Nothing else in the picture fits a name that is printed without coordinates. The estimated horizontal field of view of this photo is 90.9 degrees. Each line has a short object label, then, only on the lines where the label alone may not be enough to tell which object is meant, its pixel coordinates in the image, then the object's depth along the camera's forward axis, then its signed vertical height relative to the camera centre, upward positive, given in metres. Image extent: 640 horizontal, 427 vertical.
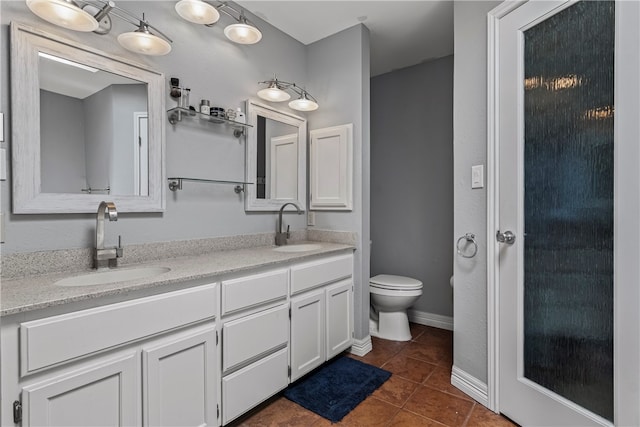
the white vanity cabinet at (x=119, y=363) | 0.94 -0.53
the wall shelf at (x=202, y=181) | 1.79 +0.18
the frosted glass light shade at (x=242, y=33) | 1.84 +1.05
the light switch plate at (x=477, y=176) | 1.79 +0.20
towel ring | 1.84 -0.19
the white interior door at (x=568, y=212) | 1.18 -0.01
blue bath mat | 1.72 -1.08
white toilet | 2.54 -0.78
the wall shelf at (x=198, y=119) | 1.78 +0.56
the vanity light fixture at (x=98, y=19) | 1.26 +0.82
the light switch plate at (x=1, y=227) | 1.25 -0.07
